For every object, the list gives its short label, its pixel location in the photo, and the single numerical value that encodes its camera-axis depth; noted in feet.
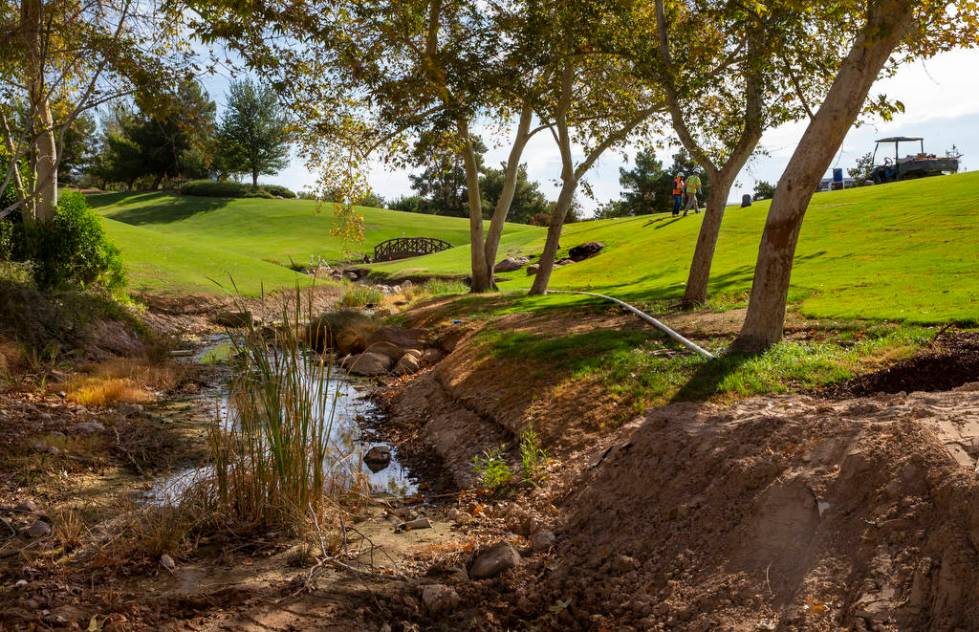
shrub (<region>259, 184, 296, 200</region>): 266.73
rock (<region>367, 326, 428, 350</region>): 59.74
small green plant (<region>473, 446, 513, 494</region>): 26.25
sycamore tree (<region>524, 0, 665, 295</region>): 50.08
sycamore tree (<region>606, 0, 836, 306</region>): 37.47
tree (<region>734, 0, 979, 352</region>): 27.35
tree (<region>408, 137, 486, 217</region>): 263.12
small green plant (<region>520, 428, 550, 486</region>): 25.71
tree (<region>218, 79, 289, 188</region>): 189.16
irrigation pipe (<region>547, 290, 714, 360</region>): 32.73
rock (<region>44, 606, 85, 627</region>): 15.24
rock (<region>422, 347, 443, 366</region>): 54.24
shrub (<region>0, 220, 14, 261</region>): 58.34
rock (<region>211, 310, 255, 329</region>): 20.16
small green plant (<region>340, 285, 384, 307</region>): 94.63
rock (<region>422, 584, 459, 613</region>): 18.07
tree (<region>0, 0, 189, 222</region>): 38.27
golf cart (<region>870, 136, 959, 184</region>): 118.11
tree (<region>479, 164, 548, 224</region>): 245.24
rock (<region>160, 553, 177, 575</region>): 18.63
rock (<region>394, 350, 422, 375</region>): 53.11
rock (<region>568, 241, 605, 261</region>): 114.14
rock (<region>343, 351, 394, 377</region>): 54.13
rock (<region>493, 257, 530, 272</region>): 122.01
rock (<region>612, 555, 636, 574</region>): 18.53
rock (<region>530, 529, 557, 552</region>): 21.01
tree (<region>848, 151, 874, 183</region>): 220.55
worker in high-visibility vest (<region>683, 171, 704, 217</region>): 116.98
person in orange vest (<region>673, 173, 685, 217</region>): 127.95
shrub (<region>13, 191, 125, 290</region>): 60.08
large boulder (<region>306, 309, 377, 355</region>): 63.46
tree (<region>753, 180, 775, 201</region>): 205.36
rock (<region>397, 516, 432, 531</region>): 23.41
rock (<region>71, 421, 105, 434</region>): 32.19
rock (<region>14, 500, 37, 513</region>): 22.58
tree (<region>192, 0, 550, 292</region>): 39.27
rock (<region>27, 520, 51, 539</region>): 20.59
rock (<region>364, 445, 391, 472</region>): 32.04
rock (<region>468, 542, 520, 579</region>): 19.71
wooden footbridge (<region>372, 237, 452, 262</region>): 170.09
